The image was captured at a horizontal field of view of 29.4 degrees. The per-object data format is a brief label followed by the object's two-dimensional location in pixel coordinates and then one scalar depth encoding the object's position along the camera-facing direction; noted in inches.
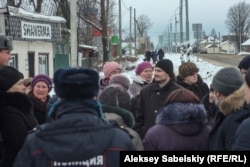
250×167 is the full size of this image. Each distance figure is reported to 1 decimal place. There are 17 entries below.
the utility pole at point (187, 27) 1098.7
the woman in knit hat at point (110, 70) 261.1
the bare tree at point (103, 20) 1166.3
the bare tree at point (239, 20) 4318.4
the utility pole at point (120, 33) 1614.8
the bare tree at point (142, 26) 3477.4
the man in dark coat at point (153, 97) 217.8
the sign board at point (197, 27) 991.6
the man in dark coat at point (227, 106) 126.8
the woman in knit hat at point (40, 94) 205.5
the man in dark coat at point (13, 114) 140.5
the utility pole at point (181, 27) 1381.6
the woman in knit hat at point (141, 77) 269.3
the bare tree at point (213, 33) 5755.9
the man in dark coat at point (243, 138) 108.7
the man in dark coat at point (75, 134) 98.1
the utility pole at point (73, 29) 481.4
